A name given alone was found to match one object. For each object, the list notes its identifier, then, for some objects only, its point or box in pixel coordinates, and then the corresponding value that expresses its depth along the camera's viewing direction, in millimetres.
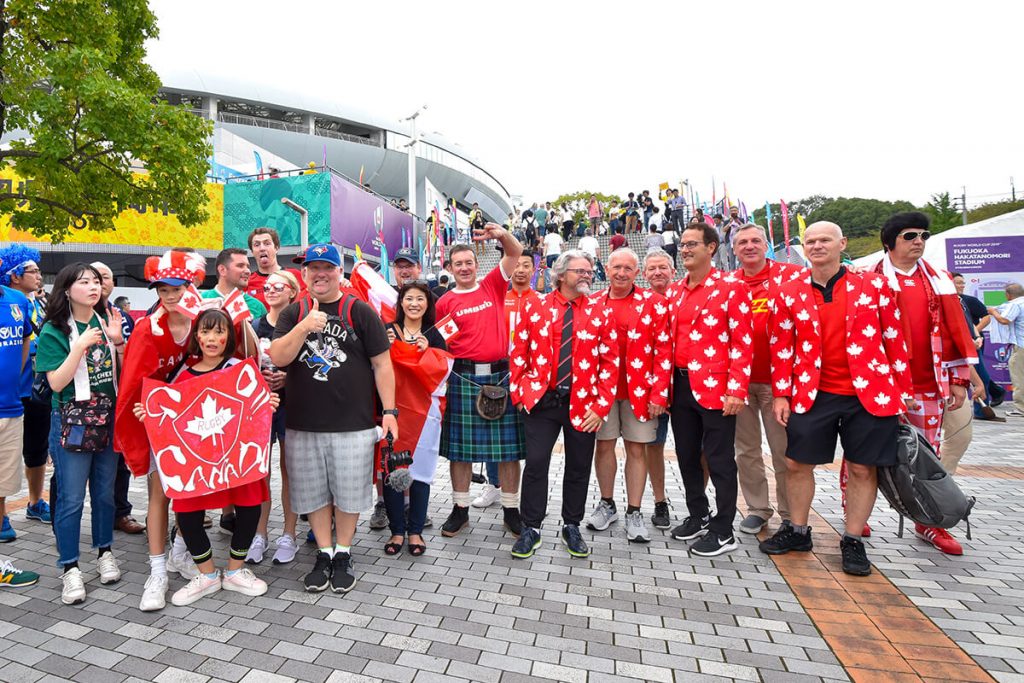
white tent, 10805
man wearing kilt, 3973
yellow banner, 16000
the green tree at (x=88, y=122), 7387
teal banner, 18234
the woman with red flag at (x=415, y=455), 3707
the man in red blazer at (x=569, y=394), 3674
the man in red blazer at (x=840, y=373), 3336
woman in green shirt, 3109
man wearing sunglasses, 3688
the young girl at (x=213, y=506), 2988
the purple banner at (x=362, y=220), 18812
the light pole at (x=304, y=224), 13906
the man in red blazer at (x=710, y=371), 3566
